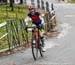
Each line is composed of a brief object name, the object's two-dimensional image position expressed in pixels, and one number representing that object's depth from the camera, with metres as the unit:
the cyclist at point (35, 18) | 16.86
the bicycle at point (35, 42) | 16.61
